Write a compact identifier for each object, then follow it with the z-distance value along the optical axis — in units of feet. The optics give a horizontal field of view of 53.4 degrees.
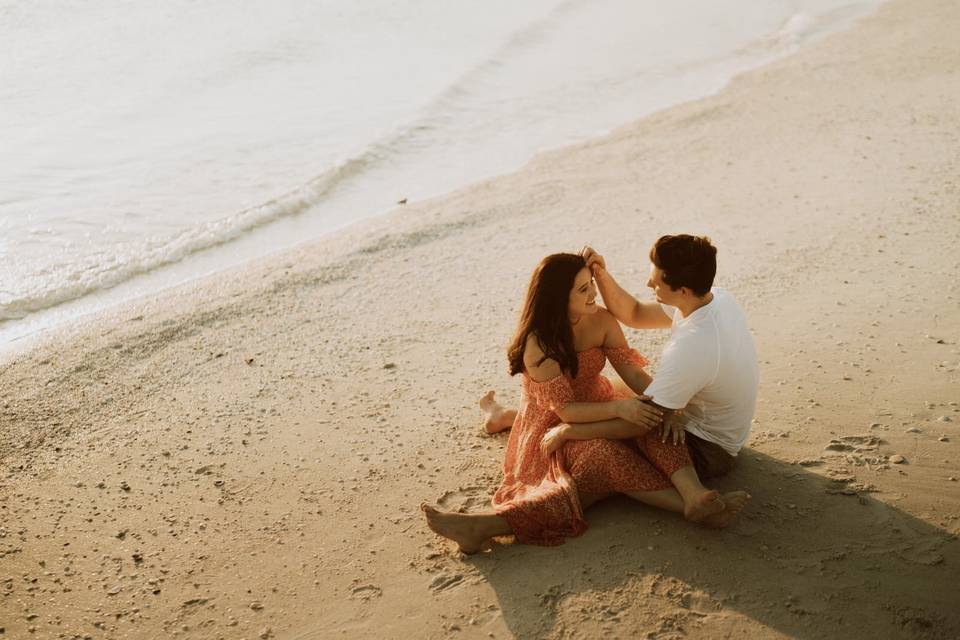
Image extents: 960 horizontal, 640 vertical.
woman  13.38
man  13.43
